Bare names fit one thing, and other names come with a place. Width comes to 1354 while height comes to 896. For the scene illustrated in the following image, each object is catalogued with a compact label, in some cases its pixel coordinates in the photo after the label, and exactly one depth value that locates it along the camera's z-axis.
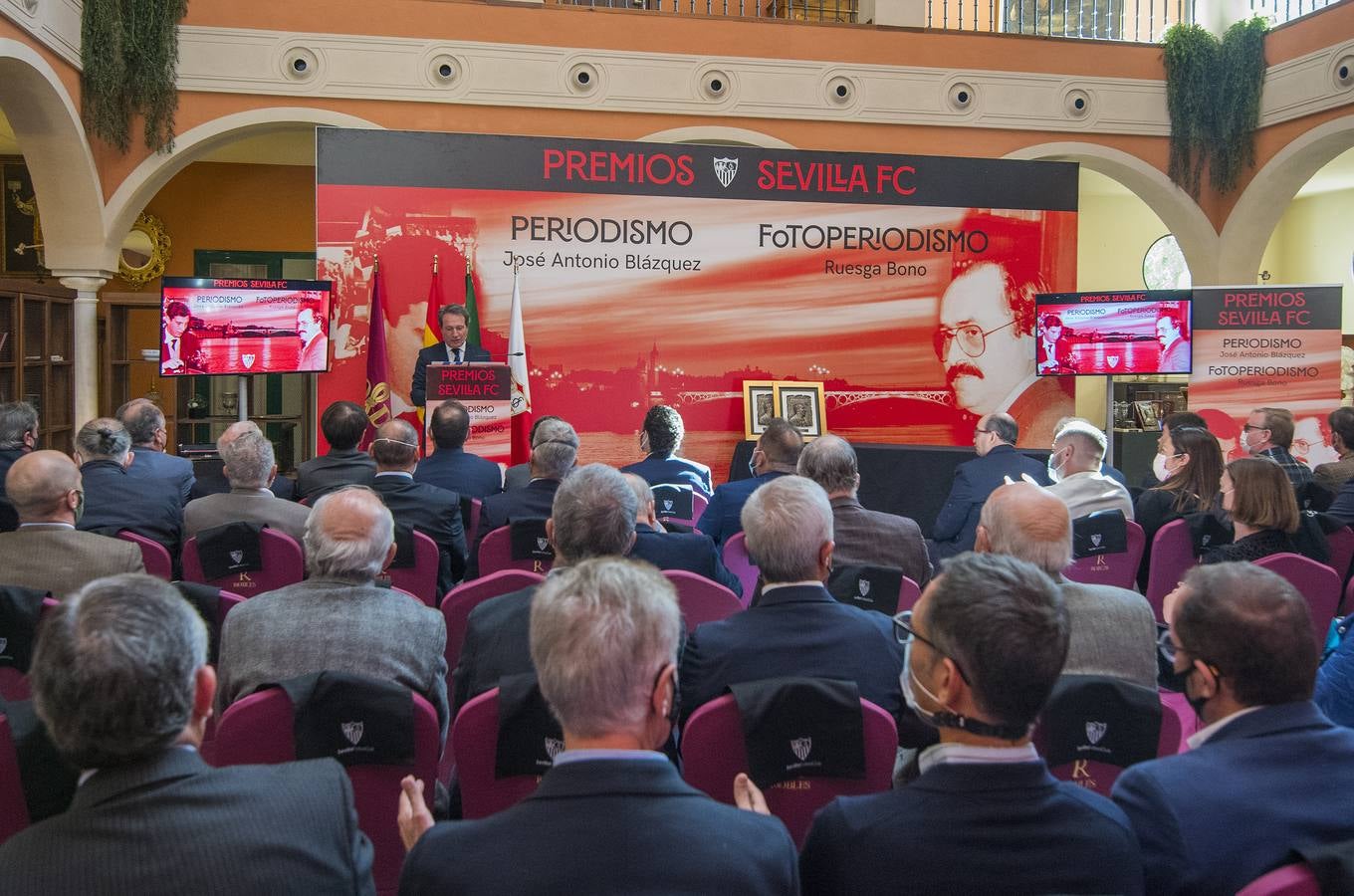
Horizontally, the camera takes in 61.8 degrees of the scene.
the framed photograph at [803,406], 8.31
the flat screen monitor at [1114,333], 8.09
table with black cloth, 7.35
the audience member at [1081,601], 2.49
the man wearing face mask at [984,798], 1.41
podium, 6.37
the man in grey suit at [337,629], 2.44
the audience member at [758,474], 4.53
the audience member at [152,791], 1.35
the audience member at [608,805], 1.32
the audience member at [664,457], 5.11
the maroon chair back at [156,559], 3.52
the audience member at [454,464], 5.09
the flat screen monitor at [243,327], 6.41
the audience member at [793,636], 2.34
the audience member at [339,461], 4.86
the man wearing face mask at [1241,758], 1.54
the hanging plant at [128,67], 8.94
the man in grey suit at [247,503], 4.01
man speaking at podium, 7.01
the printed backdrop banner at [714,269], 7.85
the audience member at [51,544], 3.22
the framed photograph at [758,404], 8.24
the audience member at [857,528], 3.69
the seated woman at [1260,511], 3.81
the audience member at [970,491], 5.10
